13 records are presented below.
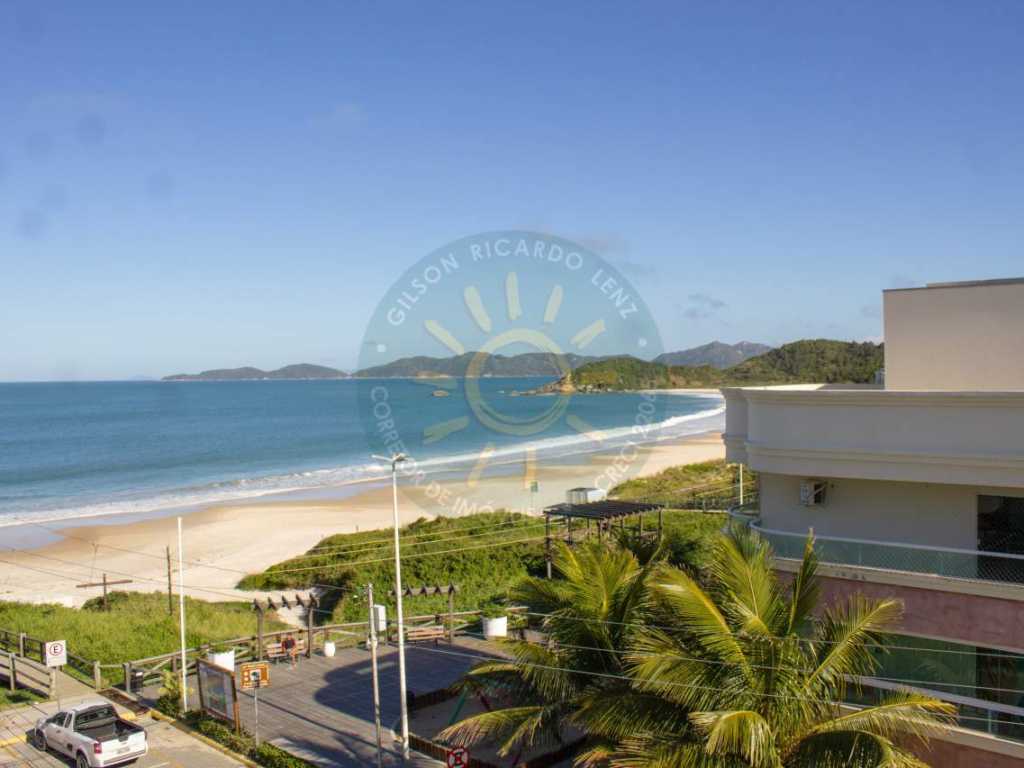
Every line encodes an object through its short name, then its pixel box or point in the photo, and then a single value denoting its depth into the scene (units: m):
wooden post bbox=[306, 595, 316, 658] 21.64
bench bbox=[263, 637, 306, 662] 21.42
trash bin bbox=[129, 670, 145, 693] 19.77
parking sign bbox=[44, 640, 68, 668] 18.52
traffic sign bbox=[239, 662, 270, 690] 17.16
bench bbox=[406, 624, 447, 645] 22.30
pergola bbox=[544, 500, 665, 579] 22.27
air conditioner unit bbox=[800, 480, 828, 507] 12.71
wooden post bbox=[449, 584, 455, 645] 22.31
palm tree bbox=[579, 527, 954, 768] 9.07
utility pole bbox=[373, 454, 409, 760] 14.79
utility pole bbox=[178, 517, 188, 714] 18.27
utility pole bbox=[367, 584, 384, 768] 14.45
